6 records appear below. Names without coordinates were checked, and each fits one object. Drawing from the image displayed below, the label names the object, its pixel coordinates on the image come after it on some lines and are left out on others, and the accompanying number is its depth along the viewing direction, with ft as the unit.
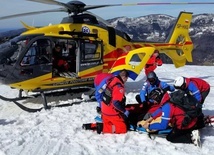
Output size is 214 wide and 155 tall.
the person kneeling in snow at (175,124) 16.70
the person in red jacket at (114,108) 17.79
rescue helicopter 25.90
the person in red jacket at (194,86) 17.81
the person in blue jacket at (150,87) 21.86
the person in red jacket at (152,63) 29.12
